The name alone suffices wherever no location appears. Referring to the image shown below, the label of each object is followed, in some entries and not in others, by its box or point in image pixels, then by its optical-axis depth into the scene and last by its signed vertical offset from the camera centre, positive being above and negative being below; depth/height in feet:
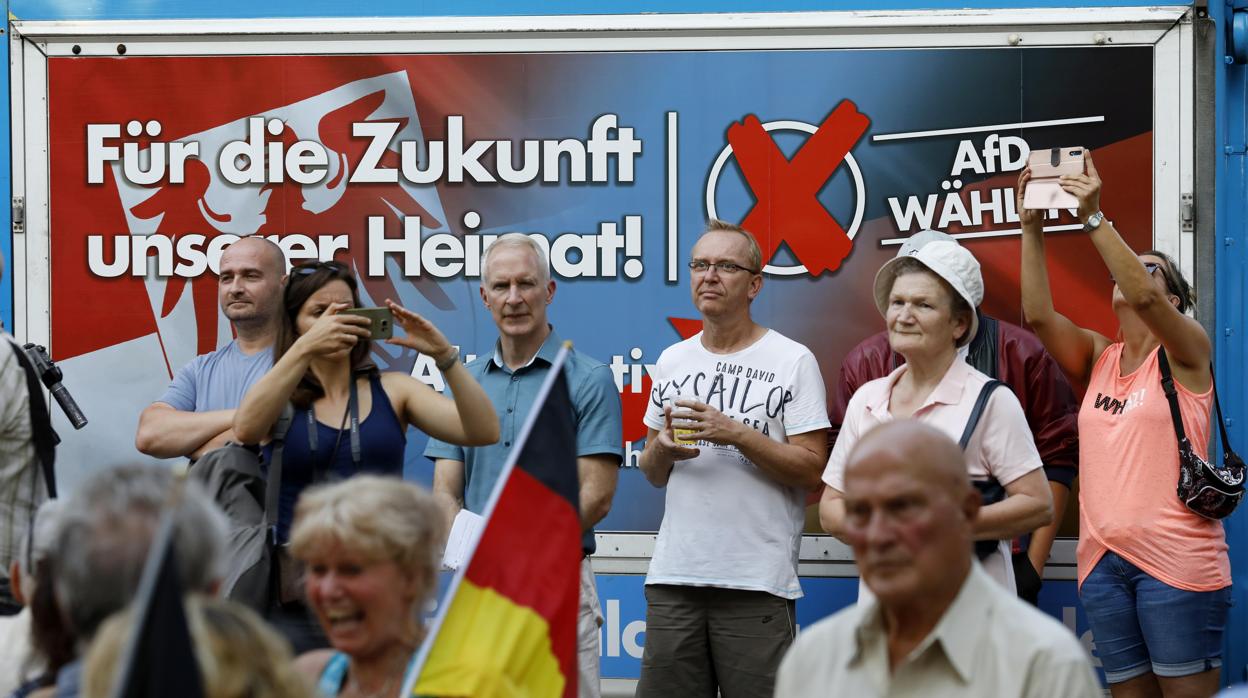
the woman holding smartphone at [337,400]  27.91 -0.78
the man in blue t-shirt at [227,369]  31.17 -0.54
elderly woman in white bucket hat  27.61 -0.81
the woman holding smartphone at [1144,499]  31.40 -1.98
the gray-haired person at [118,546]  14.85 -1.14
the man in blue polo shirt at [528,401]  32.40 -0.90
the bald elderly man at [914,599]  16.26 -1.57
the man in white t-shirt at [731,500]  32.78 -2.02
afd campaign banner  35.65 +1.67
